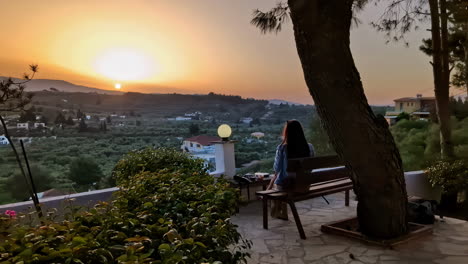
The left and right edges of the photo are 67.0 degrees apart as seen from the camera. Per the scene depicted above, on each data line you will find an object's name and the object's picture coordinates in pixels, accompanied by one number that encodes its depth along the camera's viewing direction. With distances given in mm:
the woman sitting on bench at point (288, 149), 4648
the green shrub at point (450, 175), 5289
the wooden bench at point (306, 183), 4227
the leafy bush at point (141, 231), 1229
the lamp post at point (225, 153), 6043
